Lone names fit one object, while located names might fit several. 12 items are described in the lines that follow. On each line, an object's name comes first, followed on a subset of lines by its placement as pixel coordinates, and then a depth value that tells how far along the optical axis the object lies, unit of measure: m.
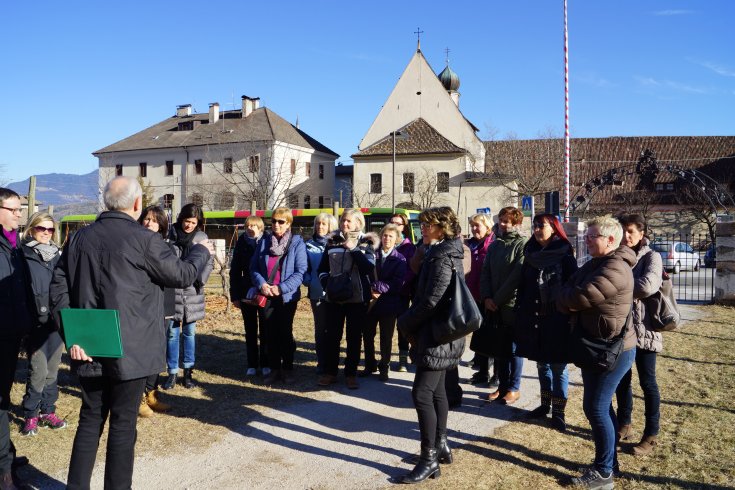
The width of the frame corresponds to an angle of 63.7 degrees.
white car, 25.55
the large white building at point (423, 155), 45.69
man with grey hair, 3.43
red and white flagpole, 19.11
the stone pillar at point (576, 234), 12.34
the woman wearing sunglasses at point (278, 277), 6.63
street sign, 14.91
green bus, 28.52
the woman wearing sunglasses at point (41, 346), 5.08
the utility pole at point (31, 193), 11.13
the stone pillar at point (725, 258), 13.77
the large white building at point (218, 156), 48.97
